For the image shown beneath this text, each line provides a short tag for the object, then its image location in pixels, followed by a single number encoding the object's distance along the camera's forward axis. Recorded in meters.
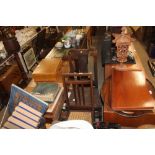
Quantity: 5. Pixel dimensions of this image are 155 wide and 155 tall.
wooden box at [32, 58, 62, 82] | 2.32
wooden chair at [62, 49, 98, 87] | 2.38
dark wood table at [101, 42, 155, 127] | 1.73
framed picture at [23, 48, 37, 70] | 3.78
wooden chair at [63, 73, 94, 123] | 1.97
